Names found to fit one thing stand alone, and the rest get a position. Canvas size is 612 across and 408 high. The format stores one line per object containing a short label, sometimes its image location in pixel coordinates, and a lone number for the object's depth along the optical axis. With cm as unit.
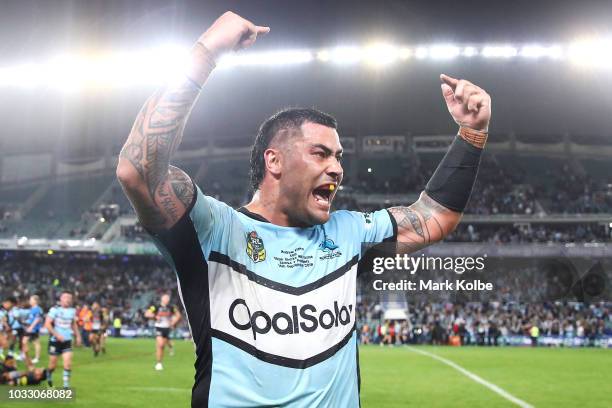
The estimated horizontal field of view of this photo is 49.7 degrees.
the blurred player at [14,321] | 1644
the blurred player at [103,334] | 2378
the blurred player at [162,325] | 1827
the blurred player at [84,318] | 2409
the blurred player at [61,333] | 1380
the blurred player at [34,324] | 1831
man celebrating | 231
